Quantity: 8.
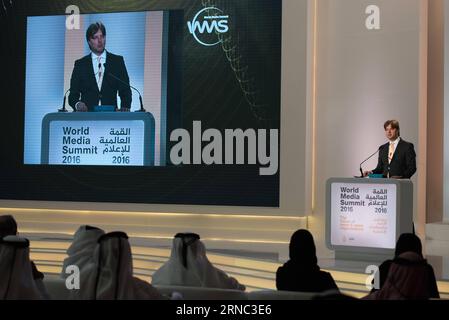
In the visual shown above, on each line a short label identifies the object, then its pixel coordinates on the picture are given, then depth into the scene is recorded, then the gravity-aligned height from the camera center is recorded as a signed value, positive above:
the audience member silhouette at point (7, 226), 9.95 -0.35
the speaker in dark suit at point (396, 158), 15.66 +0.29
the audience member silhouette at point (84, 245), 10.07 -0.49
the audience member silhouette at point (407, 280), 6.58 -0.46
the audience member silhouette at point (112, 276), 7.06 -0.50
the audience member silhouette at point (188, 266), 9.05 -0.57
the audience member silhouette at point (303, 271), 8.59 -0.55
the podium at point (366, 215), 12.70 -0.30
